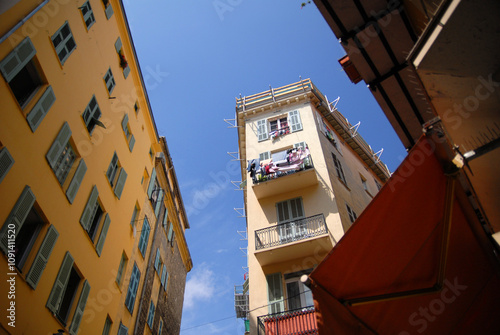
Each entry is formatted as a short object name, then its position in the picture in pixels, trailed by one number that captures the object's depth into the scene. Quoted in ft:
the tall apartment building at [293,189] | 41.06
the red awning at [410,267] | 13.00
